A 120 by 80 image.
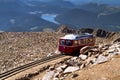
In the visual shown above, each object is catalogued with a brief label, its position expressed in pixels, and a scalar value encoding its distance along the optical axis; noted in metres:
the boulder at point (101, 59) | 29.34
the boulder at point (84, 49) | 39.59
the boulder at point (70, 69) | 28.18
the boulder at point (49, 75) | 28.68
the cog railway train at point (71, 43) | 45.03
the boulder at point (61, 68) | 29.29
